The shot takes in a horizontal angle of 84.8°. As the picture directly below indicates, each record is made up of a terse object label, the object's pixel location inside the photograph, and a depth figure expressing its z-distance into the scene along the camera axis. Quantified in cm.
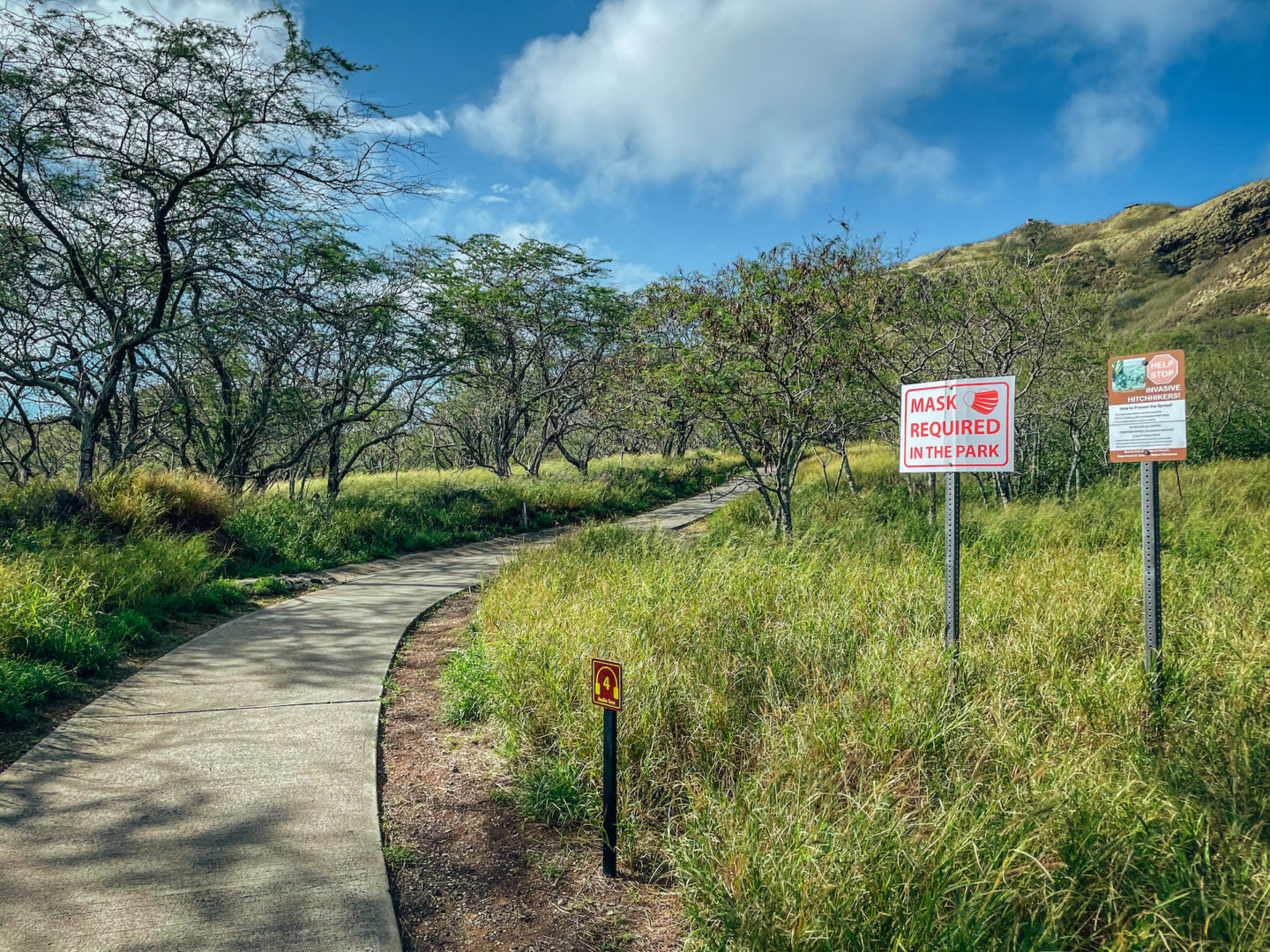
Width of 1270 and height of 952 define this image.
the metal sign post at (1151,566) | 414
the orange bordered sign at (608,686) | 296
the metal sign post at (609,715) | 297
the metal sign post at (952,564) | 439
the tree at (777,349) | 916
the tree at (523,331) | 1711
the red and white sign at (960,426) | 434
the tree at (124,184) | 898
